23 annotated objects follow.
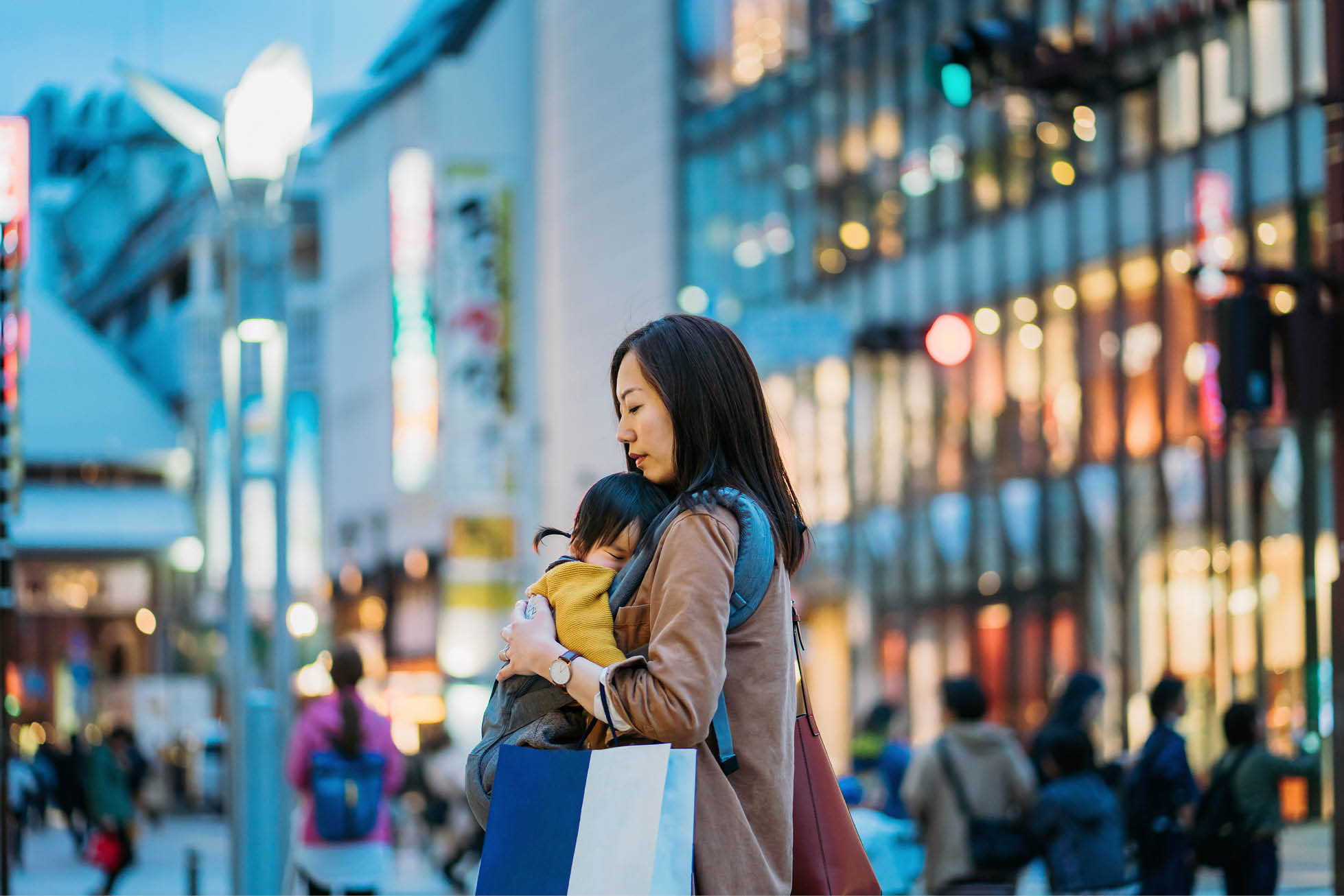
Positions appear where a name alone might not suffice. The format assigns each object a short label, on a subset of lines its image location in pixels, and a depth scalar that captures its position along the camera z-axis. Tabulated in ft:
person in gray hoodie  32.30
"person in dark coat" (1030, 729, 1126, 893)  31.07
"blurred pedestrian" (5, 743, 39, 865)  79.38
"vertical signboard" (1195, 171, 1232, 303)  91.04
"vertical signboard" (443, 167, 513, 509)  162.50
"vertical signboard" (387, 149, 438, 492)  168.35
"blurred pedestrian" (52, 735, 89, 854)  93.56
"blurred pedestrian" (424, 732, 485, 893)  58.03
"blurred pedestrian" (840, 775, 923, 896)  30.73
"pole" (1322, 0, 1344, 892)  34.24
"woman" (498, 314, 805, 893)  11.11
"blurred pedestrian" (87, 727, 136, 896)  57.77
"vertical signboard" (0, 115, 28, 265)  45.64
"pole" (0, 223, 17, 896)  39.63
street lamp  35.81
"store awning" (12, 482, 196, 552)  175.94
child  11.62
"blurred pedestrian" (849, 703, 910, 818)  54.60
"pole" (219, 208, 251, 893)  35.78
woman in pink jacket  30.12
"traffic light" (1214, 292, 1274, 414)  35.37
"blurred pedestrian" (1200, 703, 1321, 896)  33.27
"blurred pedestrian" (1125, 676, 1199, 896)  32.50
